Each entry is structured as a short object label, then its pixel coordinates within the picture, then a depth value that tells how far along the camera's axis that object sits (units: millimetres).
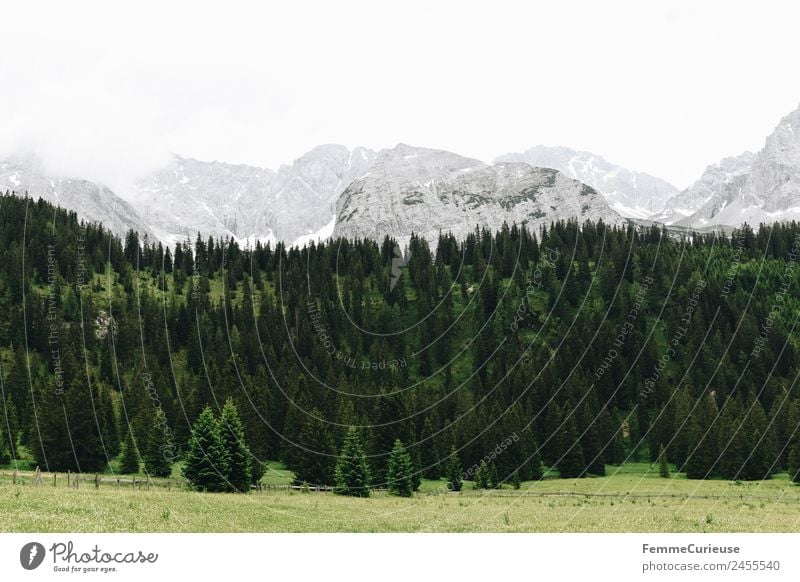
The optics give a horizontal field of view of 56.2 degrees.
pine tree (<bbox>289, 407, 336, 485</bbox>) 81875
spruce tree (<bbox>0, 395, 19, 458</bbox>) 95462
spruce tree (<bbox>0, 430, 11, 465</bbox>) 89231
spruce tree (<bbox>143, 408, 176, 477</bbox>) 85738
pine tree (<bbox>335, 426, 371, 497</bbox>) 72188
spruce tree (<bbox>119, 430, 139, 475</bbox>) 90938
